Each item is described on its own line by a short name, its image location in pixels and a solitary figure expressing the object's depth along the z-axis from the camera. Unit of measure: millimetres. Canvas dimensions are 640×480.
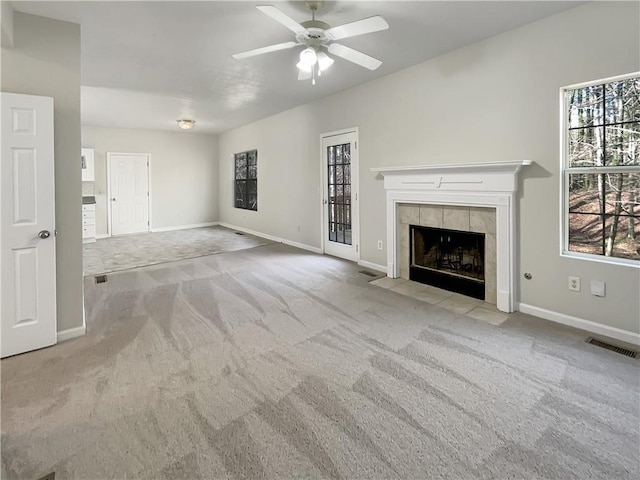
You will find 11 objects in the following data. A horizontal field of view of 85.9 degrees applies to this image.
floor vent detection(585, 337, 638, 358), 2520
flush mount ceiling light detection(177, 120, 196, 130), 7133
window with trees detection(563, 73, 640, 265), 2727
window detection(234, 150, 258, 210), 8195
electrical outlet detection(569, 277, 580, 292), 2952
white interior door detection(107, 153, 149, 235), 8250
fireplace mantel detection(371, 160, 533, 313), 3277
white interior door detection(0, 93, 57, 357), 2461
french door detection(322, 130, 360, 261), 5250
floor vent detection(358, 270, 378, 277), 4688
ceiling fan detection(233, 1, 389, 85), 2387
